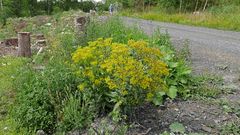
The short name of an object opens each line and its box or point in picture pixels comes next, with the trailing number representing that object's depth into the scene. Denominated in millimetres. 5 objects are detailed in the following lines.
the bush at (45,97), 2189
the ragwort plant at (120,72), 1809
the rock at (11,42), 5006
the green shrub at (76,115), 1966
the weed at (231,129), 1851
